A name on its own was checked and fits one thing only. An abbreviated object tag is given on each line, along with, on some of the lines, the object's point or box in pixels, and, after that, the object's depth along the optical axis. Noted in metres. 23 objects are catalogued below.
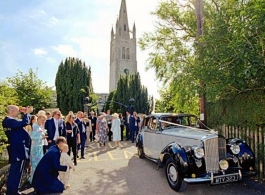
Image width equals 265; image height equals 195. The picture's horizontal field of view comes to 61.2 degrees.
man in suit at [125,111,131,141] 14.73
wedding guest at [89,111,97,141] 14.78
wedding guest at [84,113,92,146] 14.44
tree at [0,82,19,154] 5.83
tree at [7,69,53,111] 27.48
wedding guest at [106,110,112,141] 14.80
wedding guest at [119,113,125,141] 15.27
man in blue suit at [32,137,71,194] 4.98
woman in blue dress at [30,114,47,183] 5.76
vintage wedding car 5.04
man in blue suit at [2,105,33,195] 4.86
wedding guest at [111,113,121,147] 12.51
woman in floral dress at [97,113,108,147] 12.11
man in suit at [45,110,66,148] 6.84
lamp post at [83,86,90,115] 20.25
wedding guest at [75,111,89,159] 9.09
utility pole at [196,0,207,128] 8.77
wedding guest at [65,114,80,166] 7.75
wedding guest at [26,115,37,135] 6.35
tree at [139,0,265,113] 5.20
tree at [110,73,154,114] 33.40
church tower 71.62
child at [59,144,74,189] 5.29
